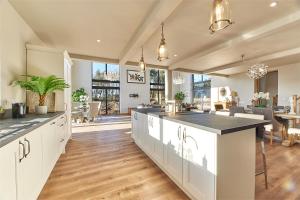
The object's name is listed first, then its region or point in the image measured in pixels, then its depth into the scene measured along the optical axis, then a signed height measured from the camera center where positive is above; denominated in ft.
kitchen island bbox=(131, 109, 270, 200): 3.54 -1.83
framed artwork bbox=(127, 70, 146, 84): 29.15 +5.36
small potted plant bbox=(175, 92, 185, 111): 7.32 -0.36
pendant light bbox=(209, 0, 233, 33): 3.60 +2.60
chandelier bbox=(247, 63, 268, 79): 11.43 +2.64
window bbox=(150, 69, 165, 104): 32.22 +3.72
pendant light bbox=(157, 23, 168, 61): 6.22 +2.47
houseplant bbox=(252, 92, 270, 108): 11.26 -0.13
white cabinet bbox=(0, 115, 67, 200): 2.77 -1.84
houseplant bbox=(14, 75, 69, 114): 6.59 +0.72
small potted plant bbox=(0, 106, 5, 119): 5.13 -0.52
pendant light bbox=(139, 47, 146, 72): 8.85 +2.45
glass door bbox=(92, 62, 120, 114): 27.42 +2.81
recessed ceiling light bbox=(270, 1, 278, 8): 6.33 +4.93
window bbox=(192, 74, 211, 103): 29.60 +2.99
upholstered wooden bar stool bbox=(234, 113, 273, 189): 4.97 -0.83
